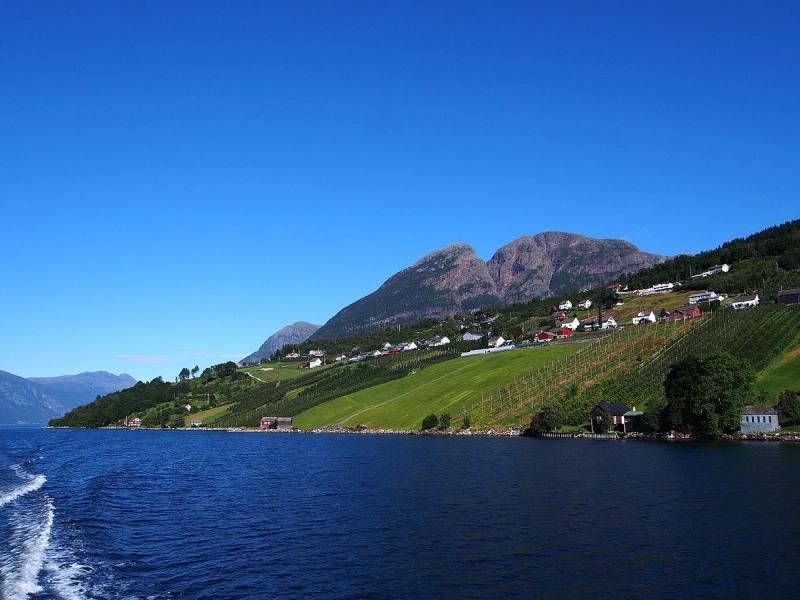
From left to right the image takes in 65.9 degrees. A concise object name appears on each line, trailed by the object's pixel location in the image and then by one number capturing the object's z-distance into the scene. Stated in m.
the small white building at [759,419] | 99.88
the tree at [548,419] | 120.62
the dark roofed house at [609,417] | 116.56
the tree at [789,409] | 100.12
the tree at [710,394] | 102.00
